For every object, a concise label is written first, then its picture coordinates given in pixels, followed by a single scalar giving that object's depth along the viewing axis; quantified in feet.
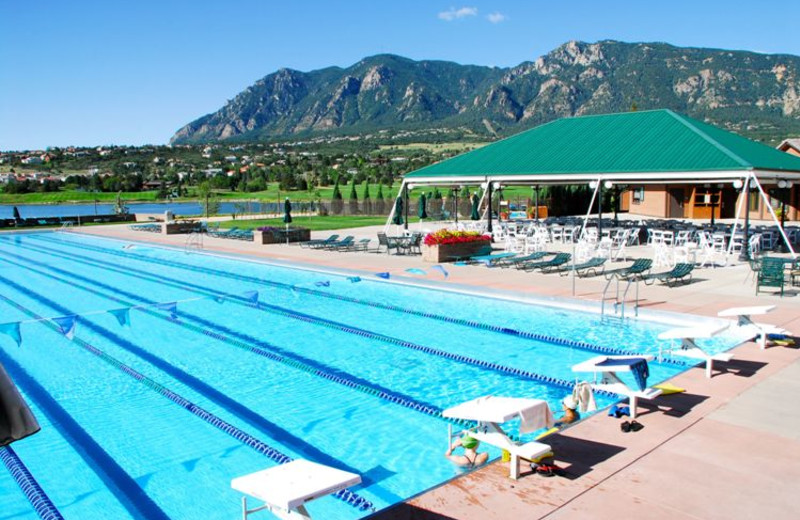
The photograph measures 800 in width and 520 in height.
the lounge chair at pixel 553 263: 55.93
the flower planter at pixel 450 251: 63.67
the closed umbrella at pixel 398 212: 91.71
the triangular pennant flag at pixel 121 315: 35.35
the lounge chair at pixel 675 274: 48.17
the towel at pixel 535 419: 19.53
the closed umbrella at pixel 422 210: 99.29
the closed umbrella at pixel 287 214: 85.17
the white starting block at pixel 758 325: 31.40
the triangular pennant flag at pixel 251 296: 40.89
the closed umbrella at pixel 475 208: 104.28
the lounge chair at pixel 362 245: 75.36
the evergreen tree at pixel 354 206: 152.05
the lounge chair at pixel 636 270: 49.57
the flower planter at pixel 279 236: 85.35
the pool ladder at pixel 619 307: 39.73
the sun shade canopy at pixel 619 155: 67.36
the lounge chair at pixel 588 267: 52.54
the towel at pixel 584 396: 24.09
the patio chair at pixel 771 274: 43.68
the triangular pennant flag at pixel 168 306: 38.19
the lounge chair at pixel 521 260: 58.90
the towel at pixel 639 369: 22.83
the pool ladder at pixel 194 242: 83.16
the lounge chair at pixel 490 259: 59.98
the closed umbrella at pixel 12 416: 9.13
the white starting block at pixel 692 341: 27.40
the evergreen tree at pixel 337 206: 153.58
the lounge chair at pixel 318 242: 78.69
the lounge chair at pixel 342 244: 76.23
